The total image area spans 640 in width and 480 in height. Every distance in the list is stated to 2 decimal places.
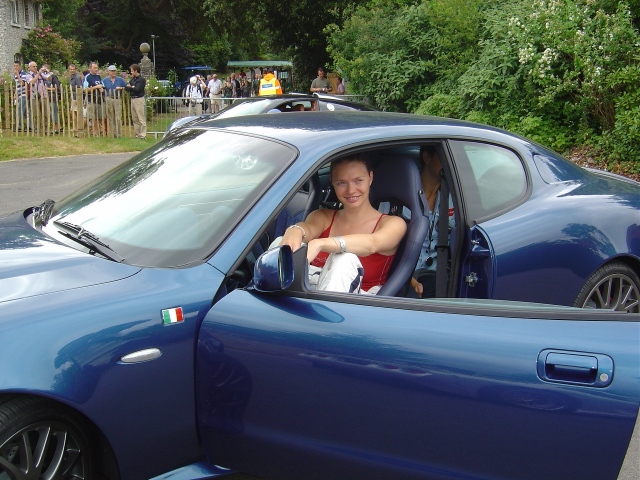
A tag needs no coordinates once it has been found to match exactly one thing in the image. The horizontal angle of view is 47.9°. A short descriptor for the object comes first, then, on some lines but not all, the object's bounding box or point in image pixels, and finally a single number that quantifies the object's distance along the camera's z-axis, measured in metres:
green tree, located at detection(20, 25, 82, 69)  38.69
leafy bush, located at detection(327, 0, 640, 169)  10.79
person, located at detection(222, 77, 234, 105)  33.47
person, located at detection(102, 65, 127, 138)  18.34
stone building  37.81
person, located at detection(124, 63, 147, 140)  18.39
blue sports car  2.33
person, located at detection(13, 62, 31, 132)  16.52
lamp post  56.09
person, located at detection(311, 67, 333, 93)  22.17
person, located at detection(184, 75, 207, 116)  19.92
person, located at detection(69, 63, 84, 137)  17.52
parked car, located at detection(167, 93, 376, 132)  11.05
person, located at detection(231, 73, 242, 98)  34.81
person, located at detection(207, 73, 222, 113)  27.61
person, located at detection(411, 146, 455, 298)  3.75
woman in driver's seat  3.18
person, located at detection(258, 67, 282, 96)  16.84
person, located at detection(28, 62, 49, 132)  16.80
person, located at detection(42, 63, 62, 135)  17.14
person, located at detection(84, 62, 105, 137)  17.97
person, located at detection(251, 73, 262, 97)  38.84
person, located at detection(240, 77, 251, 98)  35.66
